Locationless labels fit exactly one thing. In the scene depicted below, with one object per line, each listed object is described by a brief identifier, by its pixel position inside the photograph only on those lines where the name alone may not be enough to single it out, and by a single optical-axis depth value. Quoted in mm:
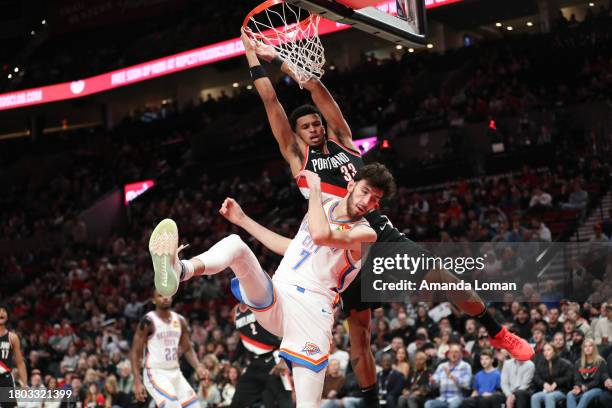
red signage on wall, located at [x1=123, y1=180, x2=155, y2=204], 29656
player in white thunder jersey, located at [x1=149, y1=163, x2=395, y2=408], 6004
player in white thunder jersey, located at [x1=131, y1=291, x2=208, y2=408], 10438
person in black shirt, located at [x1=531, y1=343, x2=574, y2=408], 11352
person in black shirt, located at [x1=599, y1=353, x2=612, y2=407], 10914
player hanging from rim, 7223
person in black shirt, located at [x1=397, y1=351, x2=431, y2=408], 12375
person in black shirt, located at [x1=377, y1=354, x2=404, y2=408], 12492
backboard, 6902
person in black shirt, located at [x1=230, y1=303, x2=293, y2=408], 11055
